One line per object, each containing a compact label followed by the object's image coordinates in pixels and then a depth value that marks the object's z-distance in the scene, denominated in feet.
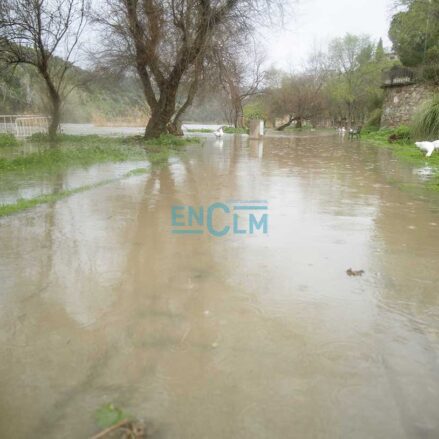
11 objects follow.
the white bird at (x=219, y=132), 84.20
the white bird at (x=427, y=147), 38.50
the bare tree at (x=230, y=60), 51.14
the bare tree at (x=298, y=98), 158.71
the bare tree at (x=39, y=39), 49.96
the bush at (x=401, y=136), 59.74
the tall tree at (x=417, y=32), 50.68
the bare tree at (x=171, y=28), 48.44
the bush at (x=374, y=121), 105.33
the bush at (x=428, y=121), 46.01
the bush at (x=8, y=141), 52.02
